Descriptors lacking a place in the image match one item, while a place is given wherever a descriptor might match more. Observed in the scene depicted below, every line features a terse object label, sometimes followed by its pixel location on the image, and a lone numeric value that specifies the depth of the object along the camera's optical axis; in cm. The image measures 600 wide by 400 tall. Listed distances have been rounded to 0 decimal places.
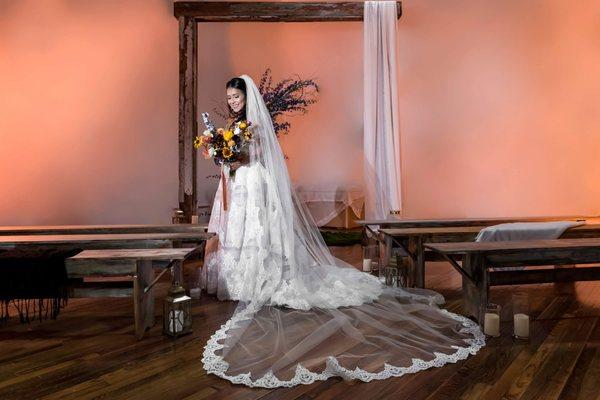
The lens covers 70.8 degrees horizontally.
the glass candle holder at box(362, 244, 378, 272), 403
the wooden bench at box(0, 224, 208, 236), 345
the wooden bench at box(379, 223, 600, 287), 318
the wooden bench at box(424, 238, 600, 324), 240
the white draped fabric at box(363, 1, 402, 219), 492
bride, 195
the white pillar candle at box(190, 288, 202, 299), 324
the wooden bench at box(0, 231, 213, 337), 235
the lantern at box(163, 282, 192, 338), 237
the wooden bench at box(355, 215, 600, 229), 376
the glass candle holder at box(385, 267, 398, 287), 317
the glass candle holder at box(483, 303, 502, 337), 232
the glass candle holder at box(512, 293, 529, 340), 229
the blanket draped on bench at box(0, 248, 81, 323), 244
